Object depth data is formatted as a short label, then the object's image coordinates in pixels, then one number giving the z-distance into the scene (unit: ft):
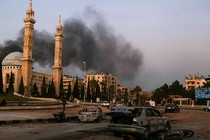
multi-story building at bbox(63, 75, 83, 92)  610.24
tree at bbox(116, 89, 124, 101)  481.46
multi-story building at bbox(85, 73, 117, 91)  617.45
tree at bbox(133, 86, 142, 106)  422.00
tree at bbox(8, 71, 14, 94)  265.44
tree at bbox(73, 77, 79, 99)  362.96
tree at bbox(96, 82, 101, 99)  401.57
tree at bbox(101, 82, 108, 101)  413.51
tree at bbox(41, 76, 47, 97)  334.28
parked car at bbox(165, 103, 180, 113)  156.26
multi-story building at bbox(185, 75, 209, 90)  559.79
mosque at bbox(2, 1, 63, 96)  328.29
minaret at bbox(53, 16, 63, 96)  364.58
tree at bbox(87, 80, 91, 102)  375.21
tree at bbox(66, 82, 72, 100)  362.37
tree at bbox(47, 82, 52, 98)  329.11
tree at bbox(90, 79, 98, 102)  386.26
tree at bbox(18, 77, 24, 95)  303.66
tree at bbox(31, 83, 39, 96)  329.52
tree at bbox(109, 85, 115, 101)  424.29
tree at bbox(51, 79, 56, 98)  331.80
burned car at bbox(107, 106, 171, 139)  40.73
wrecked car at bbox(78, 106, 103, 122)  82.28
